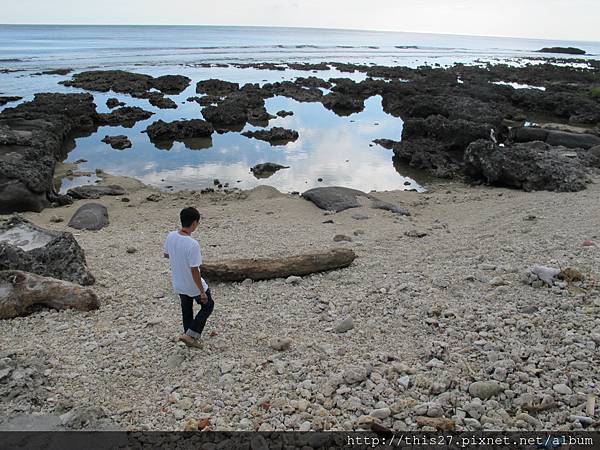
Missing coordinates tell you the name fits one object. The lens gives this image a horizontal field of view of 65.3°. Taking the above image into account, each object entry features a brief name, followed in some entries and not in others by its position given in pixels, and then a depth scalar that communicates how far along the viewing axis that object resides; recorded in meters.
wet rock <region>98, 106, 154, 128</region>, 31.59
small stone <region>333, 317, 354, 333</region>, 6.62
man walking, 5.66
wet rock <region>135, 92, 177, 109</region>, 38.41
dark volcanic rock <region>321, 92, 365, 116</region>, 39.47
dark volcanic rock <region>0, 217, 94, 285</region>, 8.31
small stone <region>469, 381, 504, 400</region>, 4.79
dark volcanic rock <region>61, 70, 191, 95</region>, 45.75
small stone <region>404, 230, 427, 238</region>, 11.77
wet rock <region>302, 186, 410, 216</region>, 15.52
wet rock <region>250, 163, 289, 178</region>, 21.30
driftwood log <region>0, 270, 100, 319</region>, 7.12
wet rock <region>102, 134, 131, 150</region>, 25.72
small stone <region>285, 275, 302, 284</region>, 8.58
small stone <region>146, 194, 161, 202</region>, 17.18
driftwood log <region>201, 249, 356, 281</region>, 8.67
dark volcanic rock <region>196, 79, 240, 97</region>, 45.86
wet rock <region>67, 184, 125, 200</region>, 17.14
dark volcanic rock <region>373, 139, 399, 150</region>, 26.68
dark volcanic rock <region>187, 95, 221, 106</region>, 39.91
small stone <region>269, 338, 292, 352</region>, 6.14
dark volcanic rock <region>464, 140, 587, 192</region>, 17.34
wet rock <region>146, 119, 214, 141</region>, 27.58
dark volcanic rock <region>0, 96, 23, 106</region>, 36.40
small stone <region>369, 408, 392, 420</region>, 4.60
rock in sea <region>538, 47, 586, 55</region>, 145.75
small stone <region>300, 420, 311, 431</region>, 4.56
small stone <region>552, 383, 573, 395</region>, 4.68
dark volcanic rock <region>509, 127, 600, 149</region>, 23.92
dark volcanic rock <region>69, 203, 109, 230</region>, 13.66
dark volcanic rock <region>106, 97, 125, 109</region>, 37.47
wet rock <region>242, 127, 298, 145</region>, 27.81
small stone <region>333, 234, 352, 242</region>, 11.46
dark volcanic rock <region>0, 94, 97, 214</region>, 15.48
